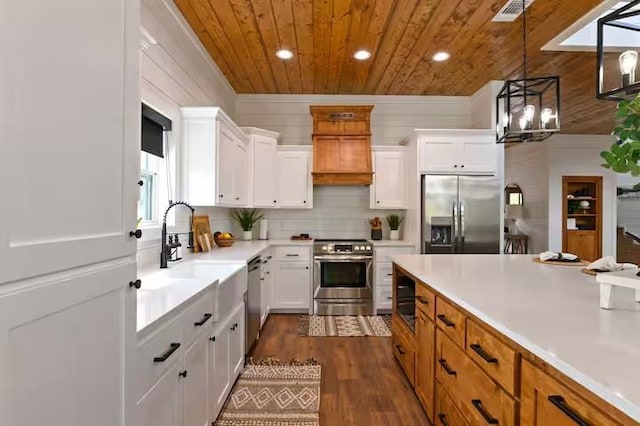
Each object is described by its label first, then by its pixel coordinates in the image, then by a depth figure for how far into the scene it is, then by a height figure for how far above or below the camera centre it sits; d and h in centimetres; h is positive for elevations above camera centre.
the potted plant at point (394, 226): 520 -14
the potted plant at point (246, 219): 510 -6
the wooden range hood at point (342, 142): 493 +96
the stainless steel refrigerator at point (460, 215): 450 +2
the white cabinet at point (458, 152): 463 +79
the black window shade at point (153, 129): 261 +62
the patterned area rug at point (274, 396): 237 -127
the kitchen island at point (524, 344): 92 -38
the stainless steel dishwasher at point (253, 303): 320 -79
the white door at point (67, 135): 72 +18
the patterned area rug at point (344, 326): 404 -125
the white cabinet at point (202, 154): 336 +54
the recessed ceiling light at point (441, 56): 395 +169
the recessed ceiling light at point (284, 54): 387 +167
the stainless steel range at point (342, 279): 470 -78
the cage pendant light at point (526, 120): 252 +67
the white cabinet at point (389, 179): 508 +50
